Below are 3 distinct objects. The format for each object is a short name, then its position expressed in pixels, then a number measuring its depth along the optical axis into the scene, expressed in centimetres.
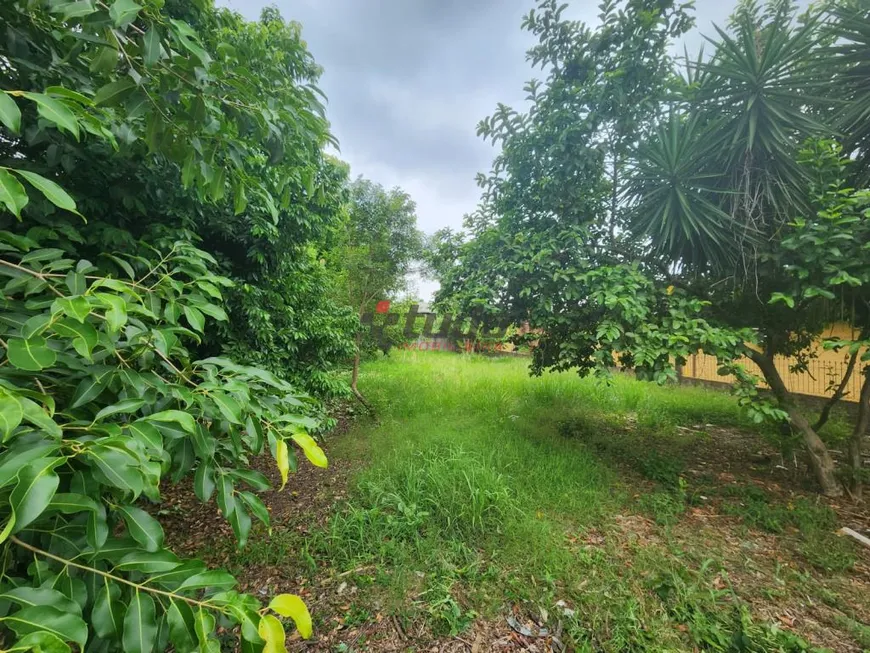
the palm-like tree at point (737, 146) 231
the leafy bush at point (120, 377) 59
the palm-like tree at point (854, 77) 222
